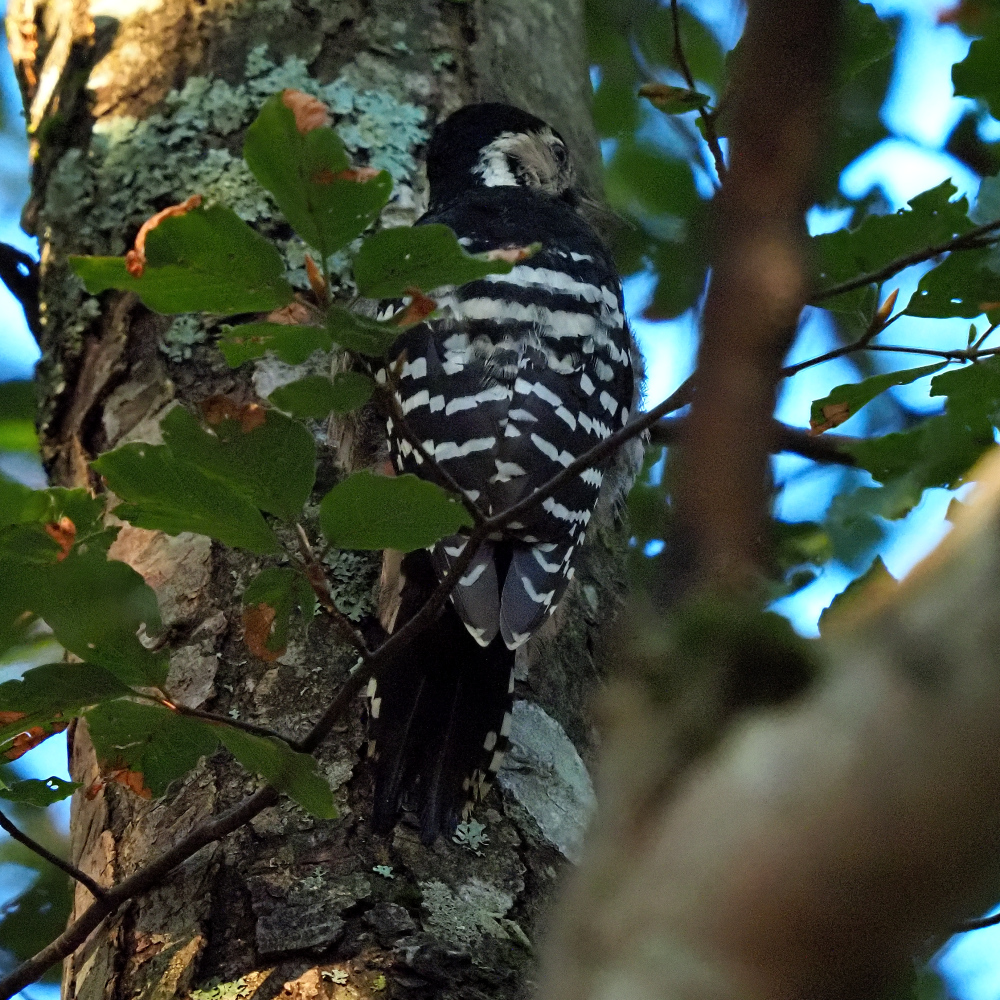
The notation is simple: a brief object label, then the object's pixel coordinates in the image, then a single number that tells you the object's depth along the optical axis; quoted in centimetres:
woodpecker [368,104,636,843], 376
